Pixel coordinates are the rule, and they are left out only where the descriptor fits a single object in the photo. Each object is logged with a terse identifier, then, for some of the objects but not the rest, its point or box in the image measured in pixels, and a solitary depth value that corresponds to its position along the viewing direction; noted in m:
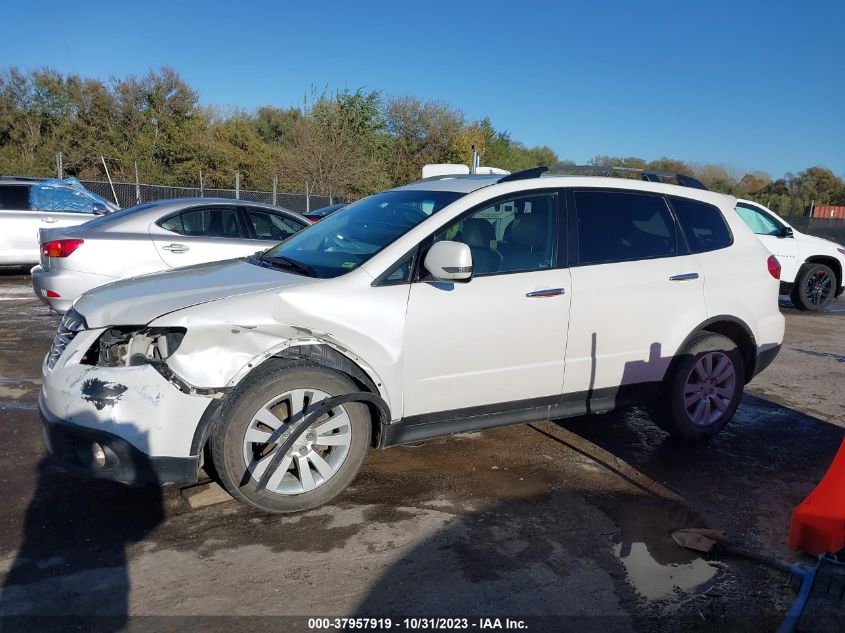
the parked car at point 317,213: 13.39
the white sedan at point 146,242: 7.15
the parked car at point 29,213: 10.98
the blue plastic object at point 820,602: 2.48
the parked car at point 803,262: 11.13
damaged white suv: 3.30
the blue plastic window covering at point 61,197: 11.20
